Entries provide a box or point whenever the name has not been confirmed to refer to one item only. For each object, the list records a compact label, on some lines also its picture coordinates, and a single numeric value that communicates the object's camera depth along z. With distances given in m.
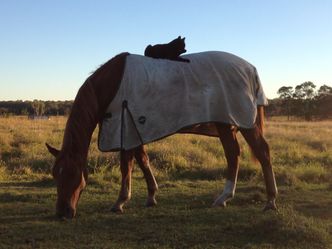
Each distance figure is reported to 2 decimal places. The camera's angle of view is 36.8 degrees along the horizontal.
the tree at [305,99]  72.88
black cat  7.12
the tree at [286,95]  77.75
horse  6.12
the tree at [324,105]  72.56
